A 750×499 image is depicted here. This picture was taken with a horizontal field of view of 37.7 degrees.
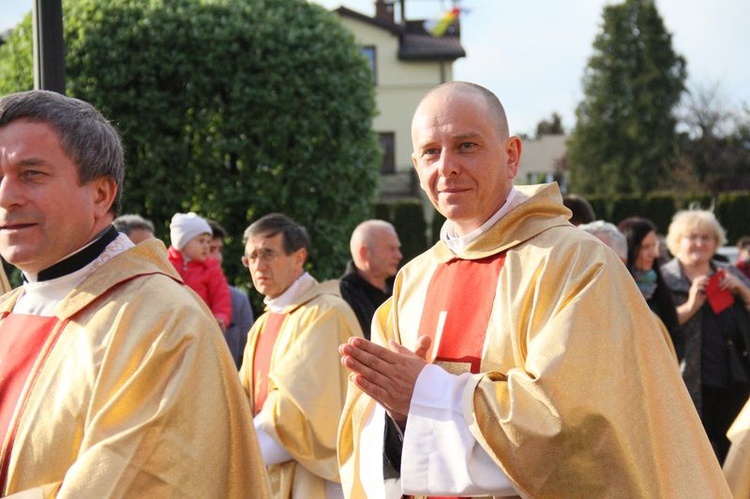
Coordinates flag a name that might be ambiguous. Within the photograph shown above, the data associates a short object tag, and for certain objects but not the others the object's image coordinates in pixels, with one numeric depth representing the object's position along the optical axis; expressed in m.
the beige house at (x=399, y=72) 37.84
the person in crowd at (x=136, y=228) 6.59
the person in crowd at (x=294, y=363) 5.79
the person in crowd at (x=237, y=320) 8.10
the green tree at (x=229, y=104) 12.49
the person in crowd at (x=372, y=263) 7.05
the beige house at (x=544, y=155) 63.72
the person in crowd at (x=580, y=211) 6.87
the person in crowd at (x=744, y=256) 10.97
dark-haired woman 6.77
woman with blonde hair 6.89
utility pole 4.98
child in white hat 7.57
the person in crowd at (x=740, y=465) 4.42
